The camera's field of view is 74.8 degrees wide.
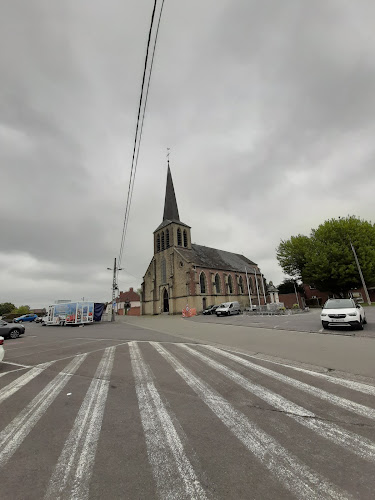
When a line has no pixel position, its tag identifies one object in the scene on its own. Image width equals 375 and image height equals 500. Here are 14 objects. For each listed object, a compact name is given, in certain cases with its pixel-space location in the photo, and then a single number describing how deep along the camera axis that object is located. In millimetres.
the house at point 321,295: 44094
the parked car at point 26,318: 47469
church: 41312
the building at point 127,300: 77569
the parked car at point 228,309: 30750
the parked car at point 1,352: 7292
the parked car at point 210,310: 37312
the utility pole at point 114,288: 32250
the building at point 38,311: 82219
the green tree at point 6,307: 74812
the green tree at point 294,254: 41844
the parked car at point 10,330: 16062
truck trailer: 27672
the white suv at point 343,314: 11531
